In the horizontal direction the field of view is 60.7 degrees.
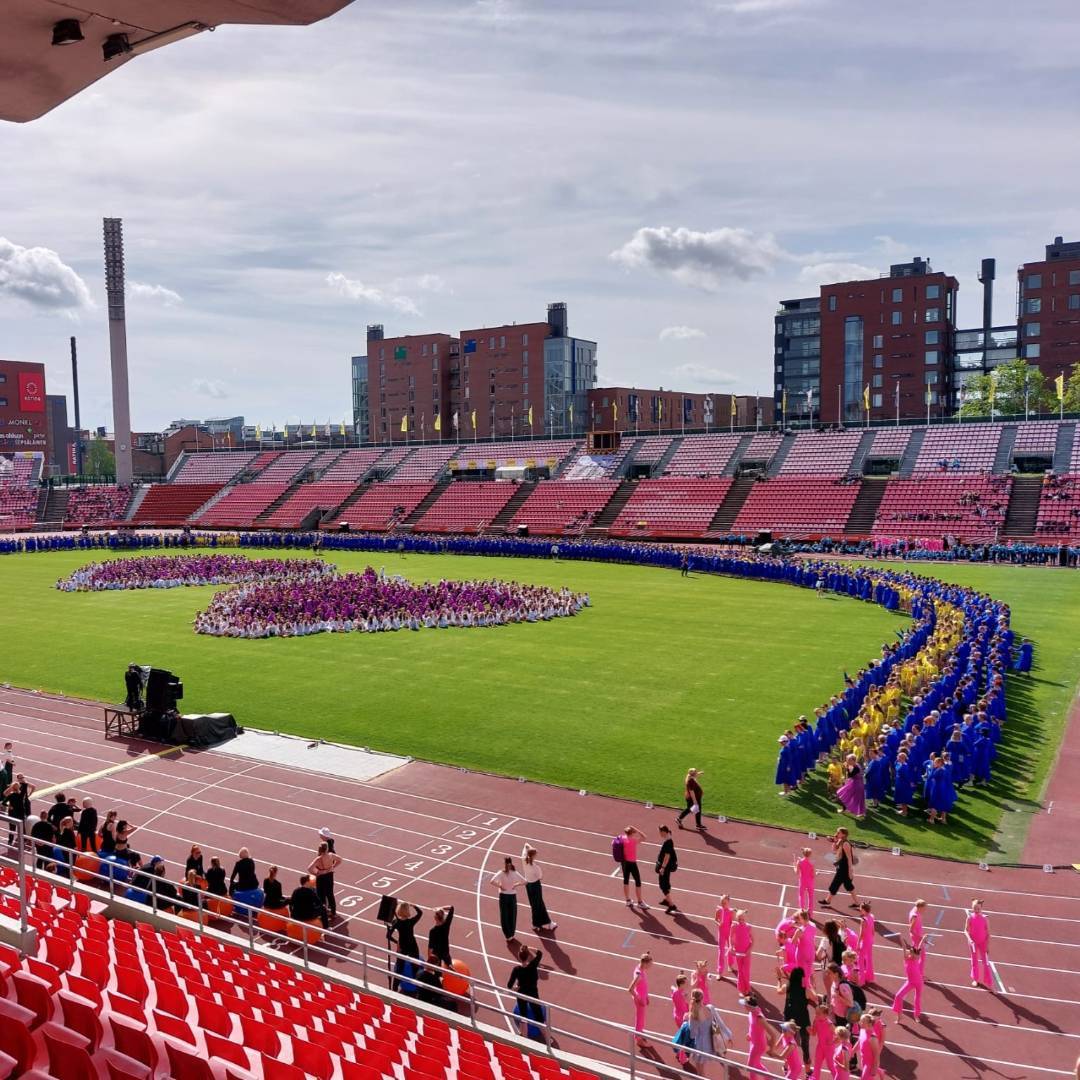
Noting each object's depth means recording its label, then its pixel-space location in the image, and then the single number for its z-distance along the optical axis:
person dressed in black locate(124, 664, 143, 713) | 19.08
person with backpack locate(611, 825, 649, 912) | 11.42
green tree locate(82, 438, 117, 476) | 128.12
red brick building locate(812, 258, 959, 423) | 86.69
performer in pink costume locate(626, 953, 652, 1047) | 8.56
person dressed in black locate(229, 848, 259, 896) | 10.73
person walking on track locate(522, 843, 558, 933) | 10.85
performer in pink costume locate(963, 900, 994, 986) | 9.59
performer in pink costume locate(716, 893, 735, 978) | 9.92
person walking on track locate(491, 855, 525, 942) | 10.66
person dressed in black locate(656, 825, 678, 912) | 11.50
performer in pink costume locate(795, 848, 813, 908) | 10.84
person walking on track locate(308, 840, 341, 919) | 11.20
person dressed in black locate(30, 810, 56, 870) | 11.80
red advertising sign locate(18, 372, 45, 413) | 101.81
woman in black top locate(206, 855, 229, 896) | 10.80
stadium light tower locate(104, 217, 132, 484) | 80.31
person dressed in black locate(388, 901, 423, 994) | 9.52
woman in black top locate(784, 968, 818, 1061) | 8.51
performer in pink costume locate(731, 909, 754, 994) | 9.44
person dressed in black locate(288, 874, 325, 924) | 10.24
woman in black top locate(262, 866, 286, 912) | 10.38
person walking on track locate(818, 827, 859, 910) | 11.34
